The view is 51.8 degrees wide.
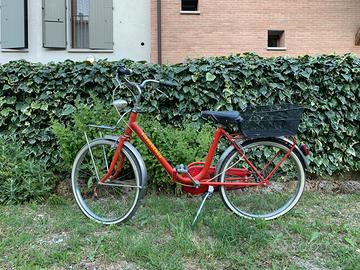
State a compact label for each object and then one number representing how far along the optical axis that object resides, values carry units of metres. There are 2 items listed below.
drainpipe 8.76
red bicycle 2.89
